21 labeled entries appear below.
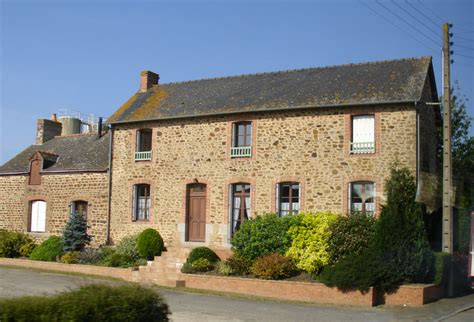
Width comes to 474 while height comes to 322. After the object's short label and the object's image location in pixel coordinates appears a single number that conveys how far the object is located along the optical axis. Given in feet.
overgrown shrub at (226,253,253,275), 62.42
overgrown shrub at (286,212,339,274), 58.39
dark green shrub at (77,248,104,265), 74.59
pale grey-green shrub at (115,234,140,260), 73.97
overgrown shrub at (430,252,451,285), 54.95
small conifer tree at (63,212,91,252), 79.49
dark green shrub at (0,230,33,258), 83.61
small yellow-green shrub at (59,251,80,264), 75.37
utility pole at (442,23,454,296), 56.13
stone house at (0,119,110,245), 82.79
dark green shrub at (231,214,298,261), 62.49
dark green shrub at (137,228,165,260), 72.13
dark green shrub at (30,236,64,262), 78.23
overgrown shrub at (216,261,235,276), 62.49
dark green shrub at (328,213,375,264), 57.26
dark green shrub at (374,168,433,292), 53.21
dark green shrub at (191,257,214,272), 65.21
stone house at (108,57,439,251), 64.28
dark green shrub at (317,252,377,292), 52.85
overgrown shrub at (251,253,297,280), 58.49
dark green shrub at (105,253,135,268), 71.51
